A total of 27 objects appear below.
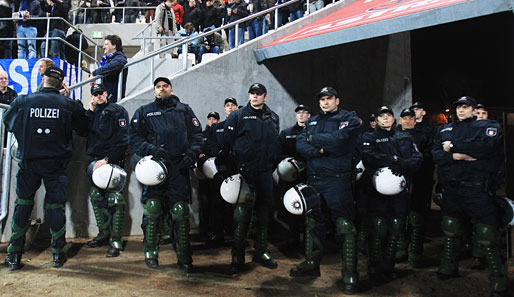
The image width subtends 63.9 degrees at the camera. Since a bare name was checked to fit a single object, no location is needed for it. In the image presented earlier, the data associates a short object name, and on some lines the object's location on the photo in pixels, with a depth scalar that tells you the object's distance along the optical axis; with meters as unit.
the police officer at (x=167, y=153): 4.63
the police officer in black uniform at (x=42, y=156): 4.57
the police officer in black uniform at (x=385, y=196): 4.70
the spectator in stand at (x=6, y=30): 9.11
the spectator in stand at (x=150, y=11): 14.13
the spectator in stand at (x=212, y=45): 9.69
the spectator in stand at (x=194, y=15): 11.65
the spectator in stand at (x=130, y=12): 15.14
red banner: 5.69
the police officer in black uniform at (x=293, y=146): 6.09
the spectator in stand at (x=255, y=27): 10.09
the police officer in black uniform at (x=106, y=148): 5.35
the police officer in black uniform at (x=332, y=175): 4.20
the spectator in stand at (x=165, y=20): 10.08
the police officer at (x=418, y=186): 5.38
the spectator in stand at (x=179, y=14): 11.88
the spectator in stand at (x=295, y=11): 9.77
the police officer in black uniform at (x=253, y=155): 4.76
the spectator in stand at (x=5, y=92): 6.25
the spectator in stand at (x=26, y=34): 8.89
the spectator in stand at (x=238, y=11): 10.79
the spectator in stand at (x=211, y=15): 11.65
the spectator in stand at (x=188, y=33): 10.00
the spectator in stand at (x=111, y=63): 6.62
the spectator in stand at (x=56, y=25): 8.69
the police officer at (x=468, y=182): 4.21
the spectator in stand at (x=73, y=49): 9.45
